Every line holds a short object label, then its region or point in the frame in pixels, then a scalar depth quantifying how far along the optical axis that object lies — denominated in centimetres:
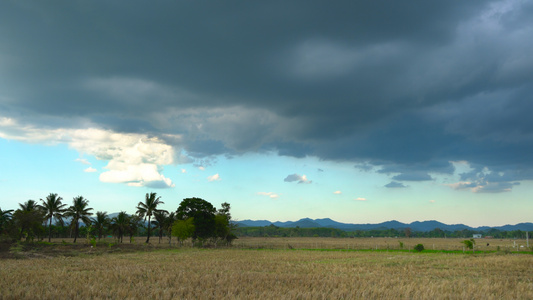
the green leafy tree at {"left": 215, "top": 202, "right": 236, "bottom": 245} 7112
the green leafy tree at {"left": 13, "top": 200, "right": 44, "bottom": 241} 5909
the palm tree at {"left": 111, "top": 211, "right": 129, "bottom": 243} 8212
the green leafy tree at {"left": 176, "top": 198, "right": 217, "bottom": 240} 6788
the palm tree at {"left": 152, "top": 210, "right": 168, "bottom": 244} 8194
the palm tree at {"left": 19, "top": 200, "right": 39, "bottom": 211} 7506
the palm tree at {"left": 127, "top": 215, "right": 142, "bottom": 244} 8462
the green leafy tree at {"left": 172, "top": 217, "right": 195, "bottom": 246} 6381
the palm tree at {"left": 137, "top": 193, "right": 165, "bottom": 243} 7831
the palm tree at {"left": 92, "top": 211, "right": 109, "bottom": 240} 8788
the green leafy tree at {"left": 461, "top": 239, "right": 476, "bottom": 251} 5442
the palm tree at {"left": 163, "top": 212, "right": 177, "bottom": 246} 8281
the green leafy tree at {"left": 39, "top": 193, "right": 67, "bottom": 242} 7422
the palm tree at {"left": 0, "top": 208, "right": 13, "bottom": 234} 5955
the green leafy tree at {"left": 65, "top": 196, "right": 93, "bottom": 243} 7819
